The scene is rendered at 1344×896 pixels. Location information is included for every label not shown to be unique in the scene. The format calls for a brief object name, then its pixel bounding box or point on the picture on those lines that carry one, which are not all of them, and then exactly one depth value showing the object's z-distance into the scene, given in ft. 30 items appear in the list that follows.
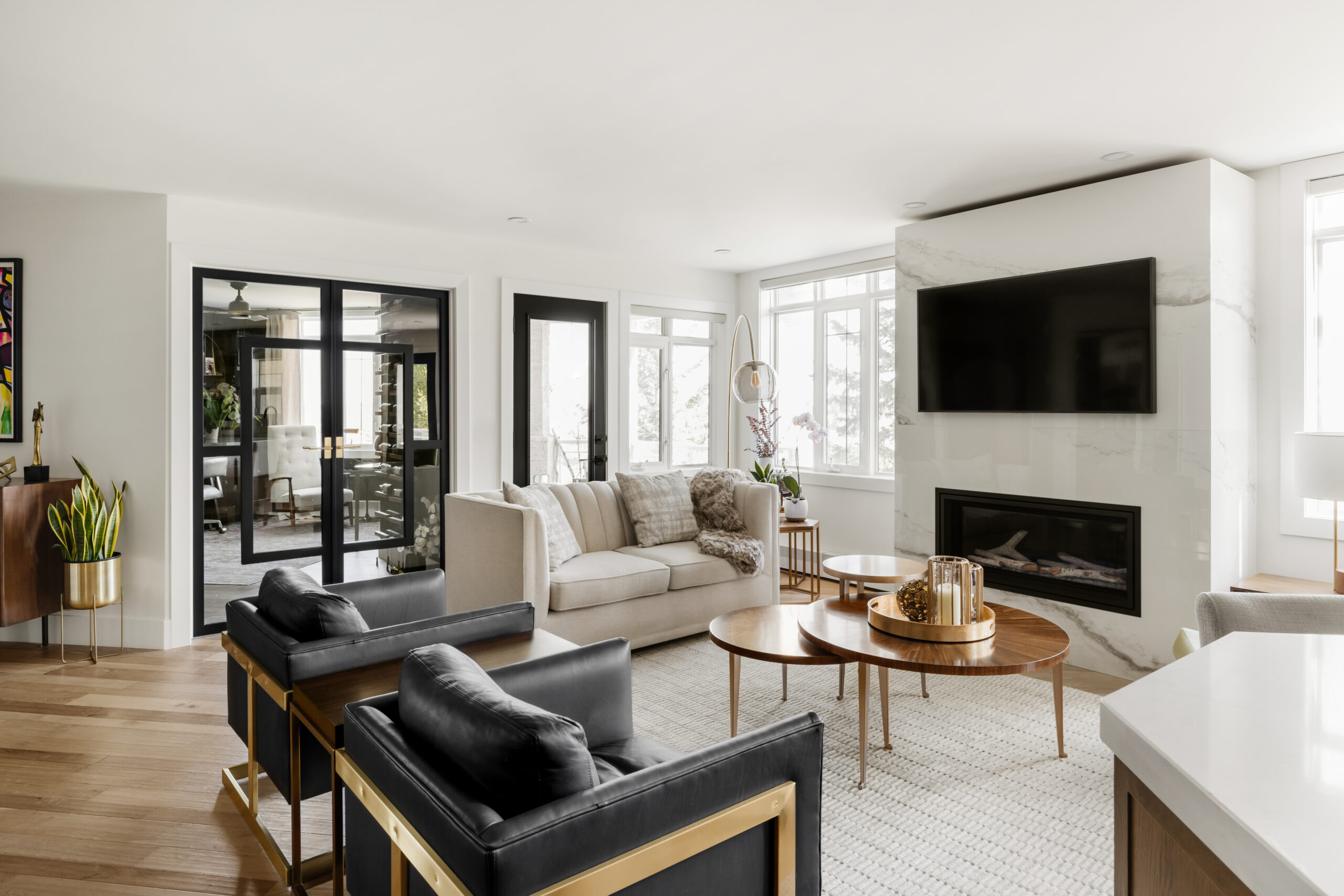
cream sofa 12.10
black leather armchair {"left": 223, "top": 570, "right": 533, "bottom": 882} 6.60
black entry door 17.95
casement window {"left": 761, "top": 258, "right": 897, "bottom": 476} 18.30
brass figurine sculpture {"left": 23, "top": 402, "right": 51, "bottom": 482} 13.23
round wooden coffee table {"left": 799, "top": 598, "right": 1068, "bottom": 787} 7.90
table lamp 10.19
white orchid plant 18.21
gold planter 12.59
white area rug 6.88
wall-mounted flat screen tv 12.16
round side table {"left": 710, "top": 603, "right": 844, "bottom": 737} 8.57
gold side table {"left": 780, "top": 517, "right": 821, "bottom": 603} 17.07
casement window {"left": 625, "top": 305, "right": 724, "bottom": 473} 20.26
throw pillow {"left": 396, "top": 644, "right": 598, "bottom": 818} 3.95
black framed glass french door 14.37
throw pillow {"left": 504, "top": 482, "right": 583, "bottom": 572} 12.97
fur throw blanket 14.19
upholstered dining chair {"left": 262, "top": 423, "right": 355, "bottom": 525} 14.96
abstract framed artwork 13.75
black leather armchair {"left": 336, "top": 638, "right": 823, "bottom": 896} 3.66
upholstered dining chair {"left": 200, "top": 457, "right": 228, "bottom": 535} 14.20
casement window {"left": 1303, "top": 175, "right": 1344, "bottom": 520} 11.77
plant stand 12.87
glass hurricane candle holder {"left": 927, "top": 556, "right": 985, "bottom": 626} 8.67
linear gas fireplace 12.53
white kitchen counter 1.91
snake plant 12.73
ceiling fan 14.39
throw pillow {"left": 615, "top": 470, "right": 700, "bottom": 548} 14.74
